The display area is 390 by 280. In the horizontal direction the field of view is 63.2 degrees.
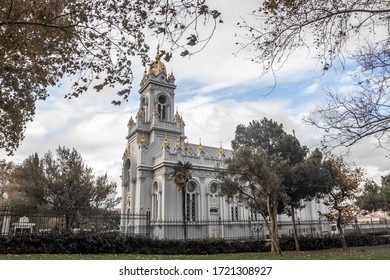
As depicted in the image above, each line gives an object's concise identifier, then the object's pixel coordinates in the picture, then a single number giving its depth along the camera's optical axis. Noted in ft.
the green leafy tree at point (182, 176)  104.17
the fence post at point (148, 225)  61.99
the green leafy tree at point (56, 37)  24.81
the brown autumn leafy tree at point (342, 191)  70.23
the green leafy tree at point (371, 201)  111.05
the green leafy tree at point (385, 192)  103.47
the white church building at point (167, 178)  110.32
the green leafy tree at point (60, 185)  107.34
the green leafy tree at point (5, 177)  135.23
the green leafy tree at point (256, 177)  57.62
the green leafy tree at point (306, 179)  71.47
